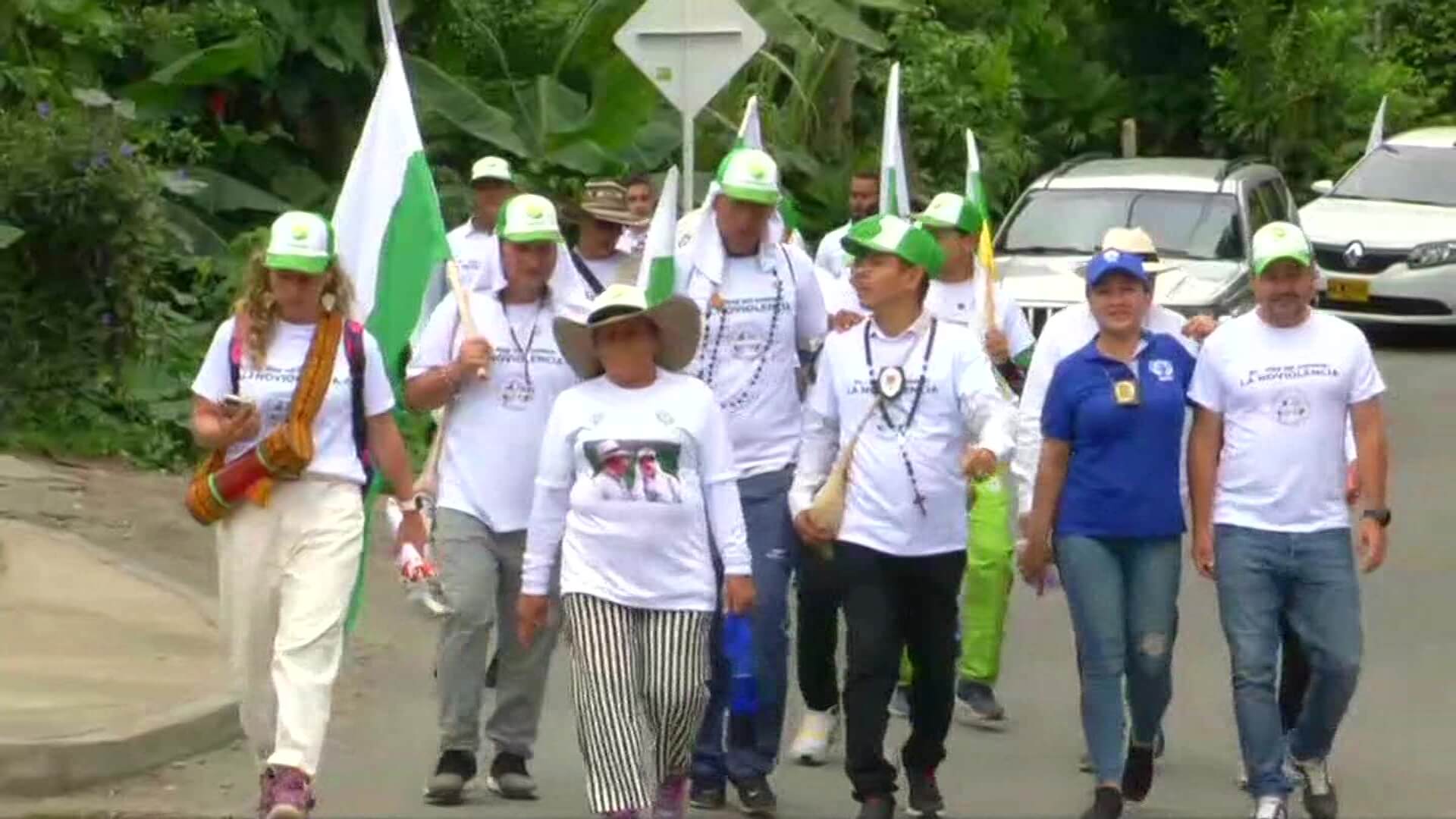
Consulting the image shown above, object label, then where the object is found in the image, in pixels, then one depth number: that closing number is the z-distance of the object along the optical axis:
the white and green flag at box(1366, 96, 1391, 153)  28.67
